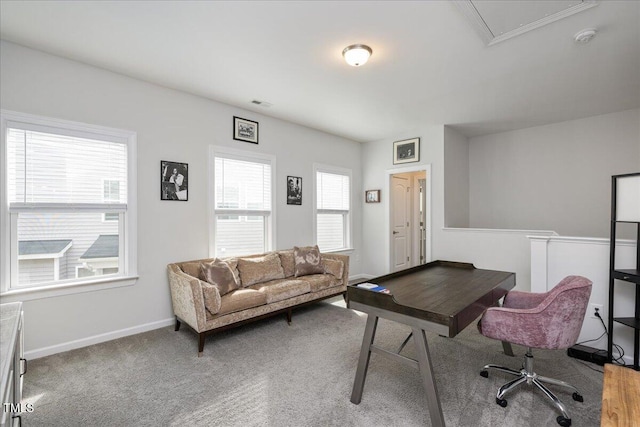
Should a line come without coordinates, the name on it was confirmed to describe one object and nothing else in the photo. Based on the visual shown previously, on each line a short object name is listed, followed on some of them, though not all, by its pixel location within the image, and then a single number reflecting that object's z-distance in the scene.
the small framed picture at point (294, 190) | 4.77
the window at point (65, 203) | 2.65
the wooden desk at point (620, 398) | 1.07
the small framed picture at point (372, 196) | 5.85
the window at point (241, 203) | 3.98
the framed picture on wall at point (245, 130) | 4.10
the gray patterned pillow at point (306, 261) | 4.21
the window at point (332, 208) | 5.36
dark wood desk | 1.71
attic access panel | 2.08
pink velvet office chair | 1.91
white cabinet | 1.12
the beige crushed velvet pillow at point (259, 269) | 3.70
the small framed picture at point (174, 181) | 3.46
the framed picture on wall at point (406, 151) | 5.25
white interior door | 5.87
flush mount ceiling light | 2.62
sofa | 2.89
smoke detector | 2.38
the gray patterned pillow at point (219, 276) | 3.27
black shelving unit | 2.30
